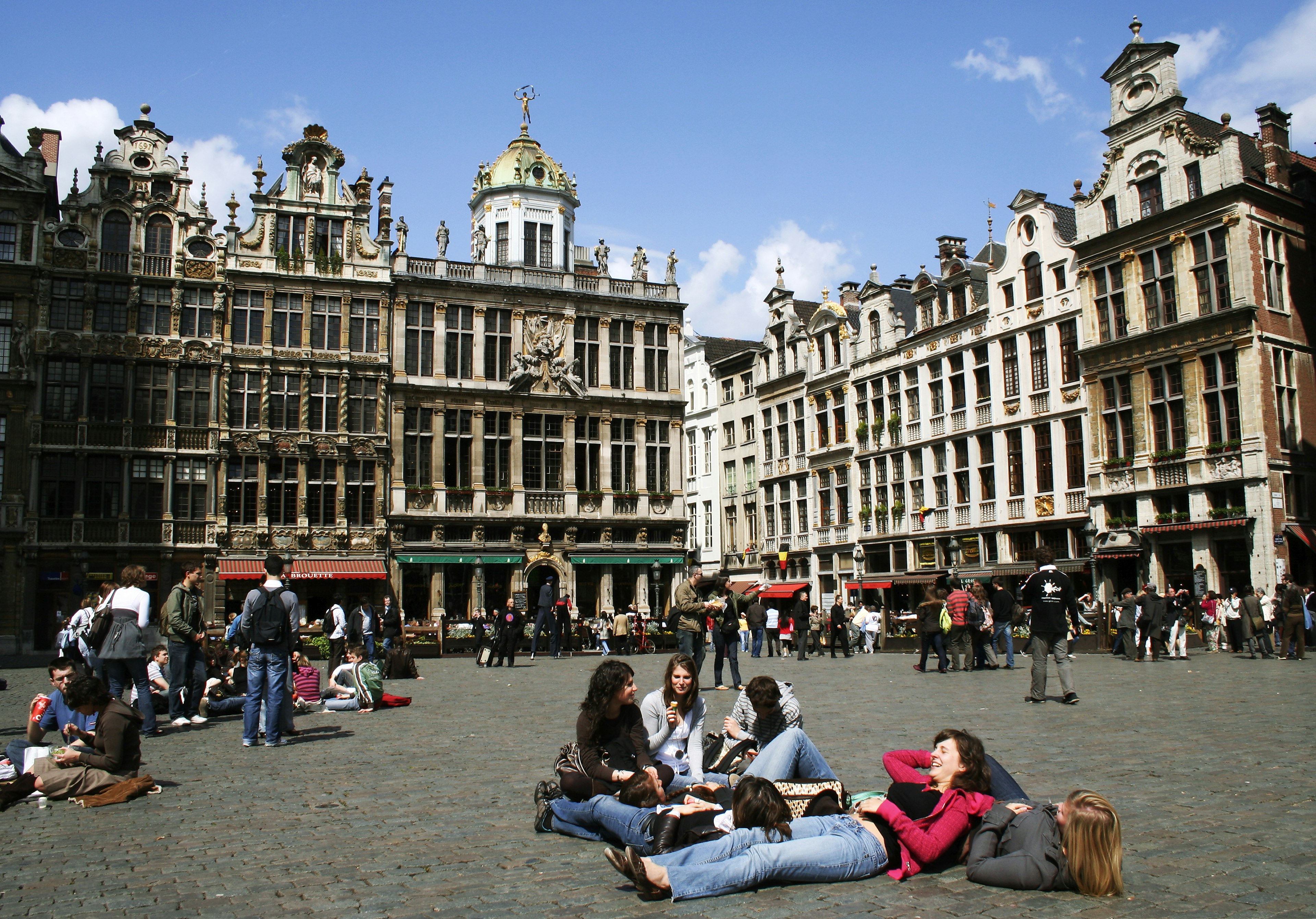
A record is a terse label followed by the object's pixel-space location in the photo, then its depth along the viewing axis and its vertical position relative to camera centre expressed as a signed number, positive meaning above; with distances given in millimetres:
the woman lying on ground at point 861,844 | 5645 -1331
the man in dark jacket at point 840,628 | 30766 -980
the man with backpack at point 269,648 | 11852 -466
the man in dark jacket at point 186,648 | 13680 -519
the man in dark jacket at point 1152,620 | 24609 -743
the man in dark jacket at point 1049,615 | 14758 -365
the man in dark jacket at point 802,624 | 30344 -831
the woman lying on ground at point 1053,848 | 5484 -1324
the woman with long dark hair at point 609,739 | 7316 -974
